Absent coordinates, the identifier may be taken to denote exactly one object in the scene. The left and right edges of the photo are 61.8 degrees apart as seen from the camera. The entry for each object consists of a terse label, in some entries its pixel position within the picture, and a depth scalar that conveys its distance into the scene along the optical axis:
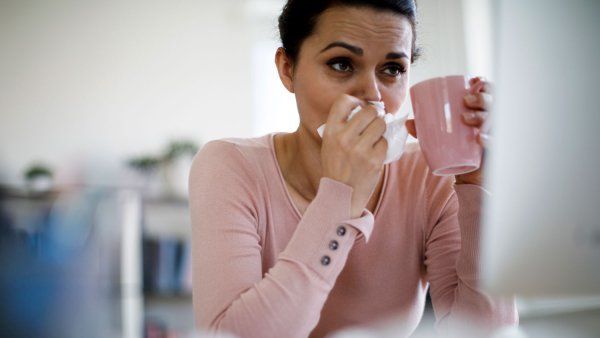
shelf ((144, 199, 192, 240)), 3.21
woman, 0.72
